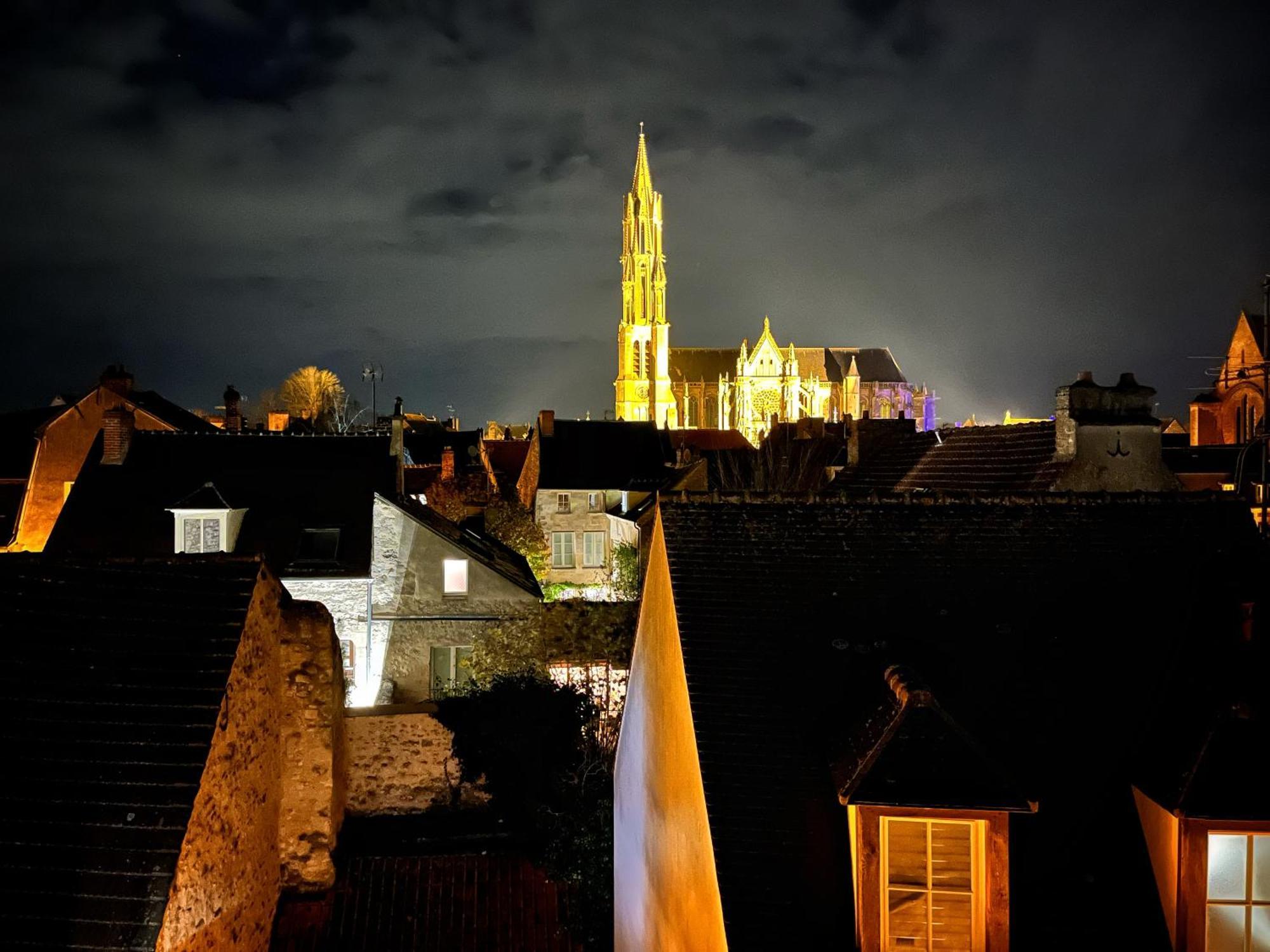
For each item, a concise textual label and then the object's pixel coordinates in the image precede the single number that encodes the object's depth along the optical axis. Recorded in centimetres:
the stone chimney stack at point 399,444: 2536
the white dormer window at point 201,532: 2294
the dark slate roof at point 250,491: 2269
